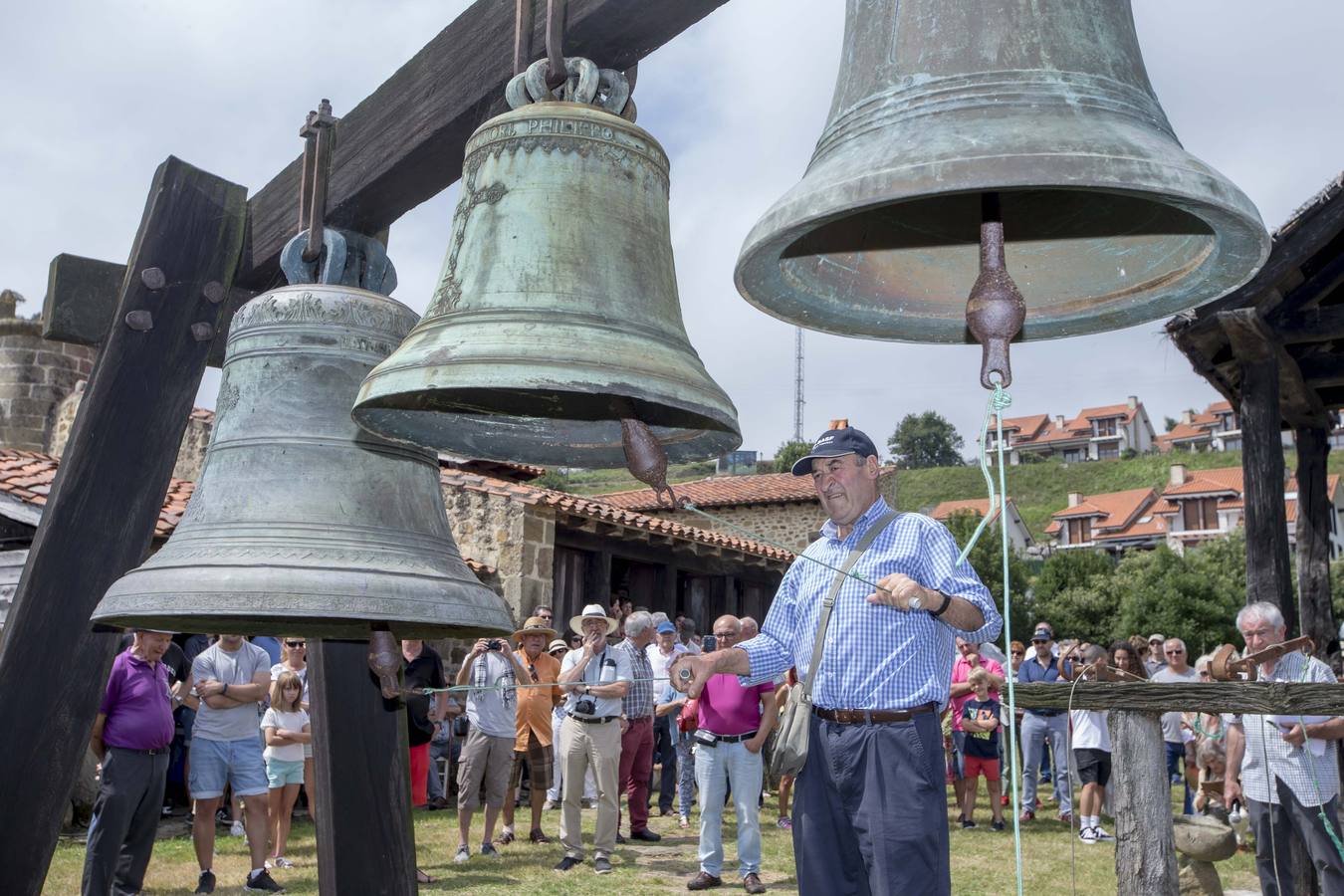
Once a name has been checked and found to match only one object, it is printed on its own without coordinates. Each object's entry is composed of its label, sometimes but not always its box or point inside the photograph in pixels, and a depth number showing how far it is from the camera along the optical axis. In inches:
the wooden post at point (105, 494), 126.3
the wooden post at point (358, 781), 119.6
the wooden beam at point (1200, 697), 181.0
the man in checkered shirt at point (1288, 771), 219.0
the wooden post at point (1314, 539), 367.9
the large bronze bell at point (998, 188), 63.2
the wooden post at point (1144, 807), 195.3
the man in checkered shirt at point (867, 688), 112.9
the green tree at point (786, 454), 2576.3
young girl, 321.4
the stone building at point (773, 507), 866.4
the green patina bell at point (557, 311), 82.0
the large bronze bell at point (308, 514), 94.9
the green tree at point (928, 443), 3683.6
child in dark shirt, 424.1
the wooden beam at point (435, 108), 102.3
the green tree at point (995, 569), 1446.9
